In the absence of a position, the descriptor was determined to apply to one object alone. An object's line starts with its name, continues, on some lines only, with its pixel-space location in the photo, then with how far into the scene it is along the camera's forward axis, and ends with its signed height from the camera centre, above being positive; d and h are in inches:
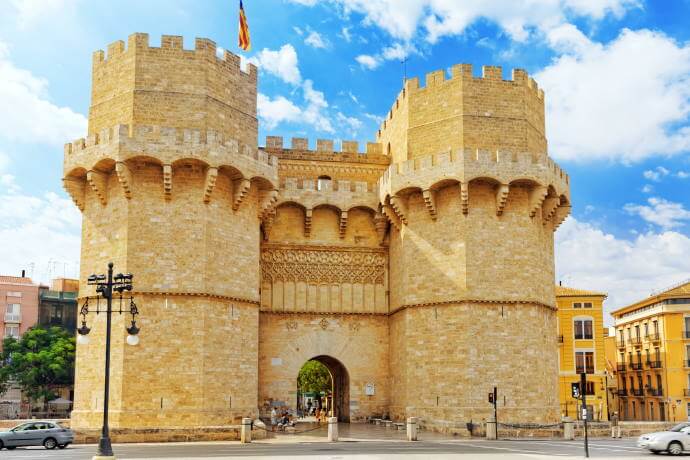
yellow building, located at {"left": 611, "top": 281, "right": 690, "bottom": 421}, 1937.7 -39.1
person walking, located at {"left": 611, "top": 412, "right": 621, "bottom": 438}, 1089.4 -125.0
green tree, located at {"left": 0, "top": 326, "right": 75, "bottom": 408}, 1883.6 -37.3
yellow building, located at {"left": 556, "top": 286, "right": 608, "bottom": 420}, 1859.0 -1.3
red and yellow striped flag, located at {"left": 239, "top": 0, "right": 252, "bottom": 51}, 1166.3 +479.5
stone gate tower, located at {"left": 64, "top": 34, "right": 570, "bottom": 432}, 1039.0 +146.0
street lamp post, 638.5 +7.3
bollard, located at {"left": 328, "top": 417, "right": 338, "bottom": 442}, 965.8 -109.1
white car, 831.1 -108.8
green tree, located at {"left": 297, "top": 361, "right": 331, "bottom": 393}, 2427.4 -106.4
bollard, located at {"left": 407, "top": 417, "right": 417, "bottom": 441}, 967.0 -107.8
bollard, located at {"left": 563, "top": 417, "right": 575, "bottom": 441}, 1037.8 -119.8
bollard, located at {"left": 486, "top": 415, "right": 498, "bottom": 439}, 1006.4 -114.7
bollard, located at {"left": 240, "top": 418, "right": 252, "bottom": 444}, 942.4 -107.8
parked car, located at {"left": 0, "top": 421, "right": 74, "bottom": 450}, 911.3 -108.6
